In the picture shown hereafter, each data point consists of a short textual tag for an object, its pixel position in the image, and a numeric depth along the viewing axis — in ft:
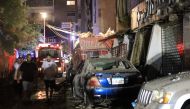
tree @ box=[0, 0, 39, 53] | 74.69
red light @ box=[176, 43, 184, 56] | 39.32
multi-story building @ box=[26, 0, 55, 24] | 231.48
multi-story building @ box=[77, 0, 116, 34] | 103.02
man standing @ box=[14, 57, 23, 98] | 42.98
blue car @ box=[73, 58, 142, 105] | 35.17
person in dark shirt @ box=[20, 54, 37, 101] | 42.16
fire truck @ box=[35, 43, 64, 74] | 90.03
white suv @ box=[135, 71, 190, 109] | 20.15
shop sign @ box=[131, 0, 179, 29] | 43.38
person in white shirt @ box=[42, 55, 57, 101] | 45.03
